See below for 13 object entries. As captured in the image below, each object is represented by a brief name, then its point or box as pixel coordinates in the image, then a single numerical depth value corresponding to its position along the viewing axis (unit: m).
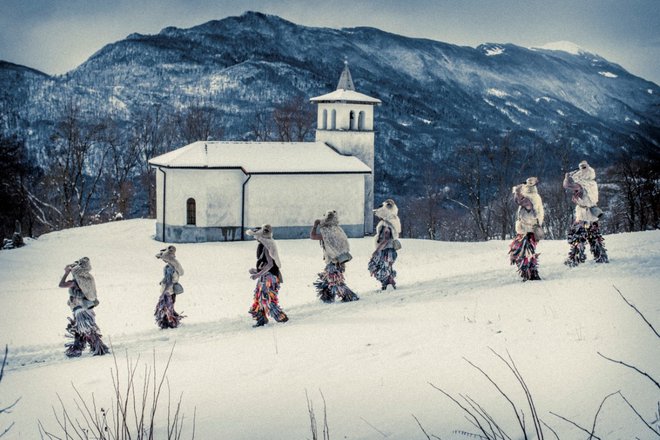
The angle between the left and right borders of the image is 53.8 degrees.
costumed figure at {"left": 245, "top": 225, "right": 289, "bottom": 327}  11.68
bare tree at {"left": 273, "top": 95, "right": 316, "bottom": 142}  47.75
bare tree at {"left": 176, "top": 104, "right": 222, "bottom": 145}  47.53
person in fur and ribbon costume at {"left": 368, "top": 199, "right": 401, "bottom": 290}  14.02
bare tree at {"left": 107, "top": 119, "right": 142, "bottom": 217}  45.34
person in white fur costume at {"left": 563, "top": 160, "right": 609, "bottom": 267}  13.80
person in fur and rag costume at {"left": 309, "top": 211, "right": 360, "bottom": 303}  13.20
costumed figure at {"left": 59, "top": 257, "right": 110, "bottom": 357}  10.78
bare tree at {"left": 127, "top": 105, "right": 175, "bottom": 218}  46.47
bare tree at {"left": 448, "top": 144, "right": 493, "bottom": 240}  44.62
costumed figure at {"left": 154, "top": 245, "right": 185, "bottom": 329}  12.62
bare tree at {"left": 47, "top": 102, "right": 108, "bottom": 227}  43.28
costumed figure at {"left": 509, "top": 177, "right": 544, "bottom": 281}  12.63
